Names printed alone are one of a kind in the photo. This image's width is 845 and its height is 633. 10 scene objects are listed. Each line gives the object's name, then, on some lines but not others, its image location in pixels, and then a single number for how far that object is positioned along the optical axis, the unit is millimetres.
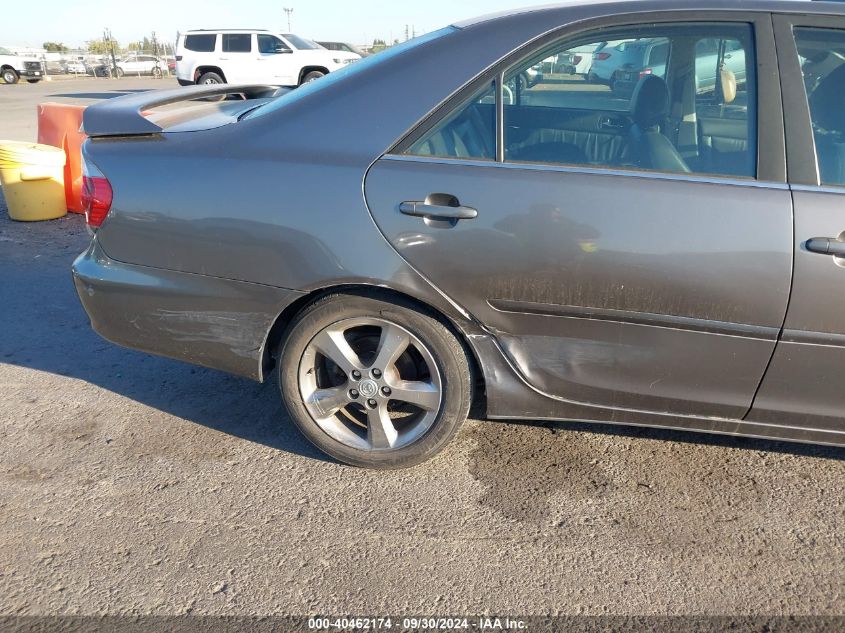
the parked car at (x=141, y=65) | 39000
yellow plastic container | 5836
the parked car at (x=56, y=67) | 36725
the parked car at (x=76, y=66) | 37625
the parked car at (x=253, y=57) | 17984
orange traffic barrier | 6285
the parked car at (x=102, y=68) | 37031
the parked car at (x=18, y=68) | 27469
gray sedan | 2275
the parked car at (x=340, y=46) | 22406
